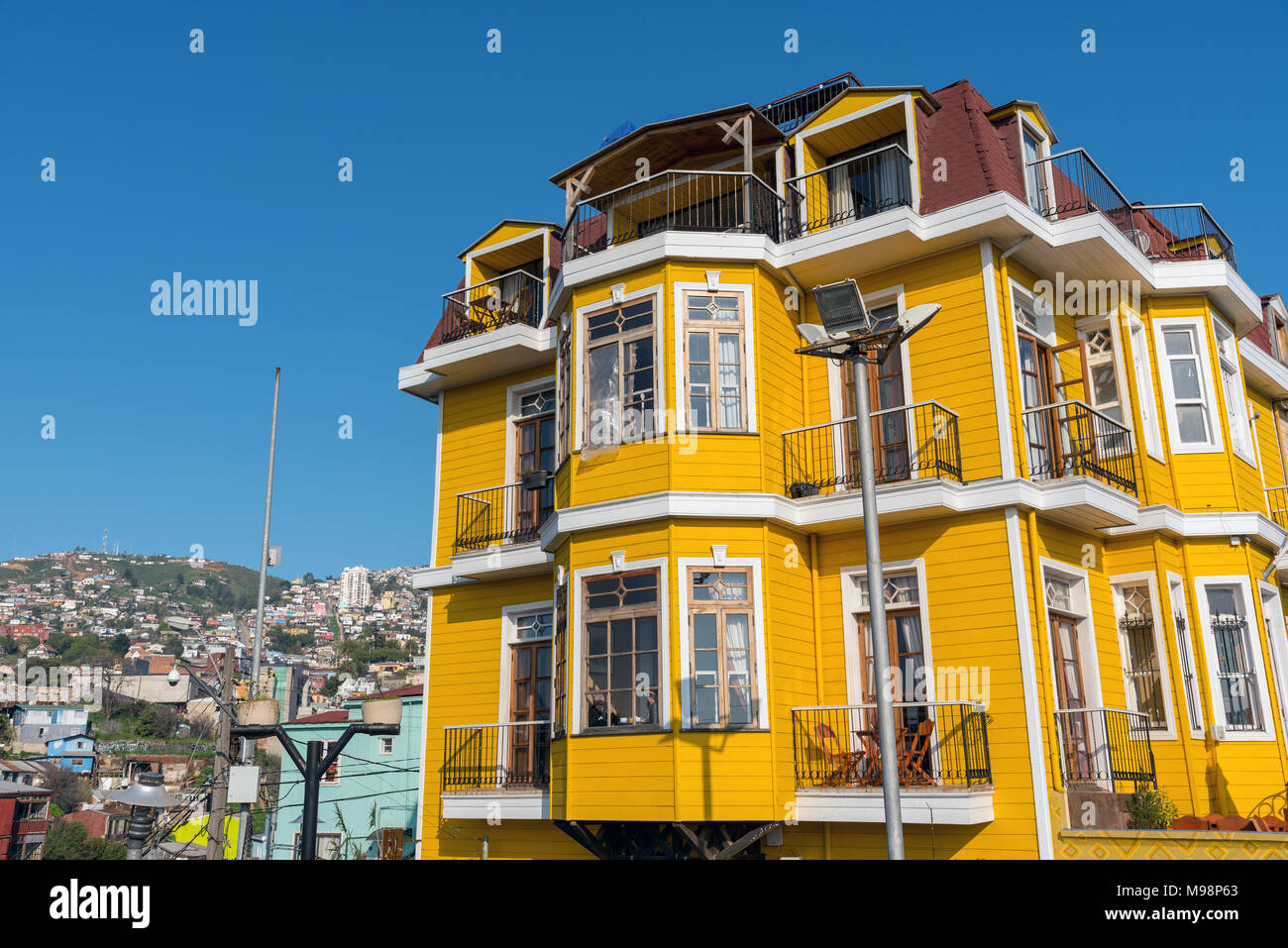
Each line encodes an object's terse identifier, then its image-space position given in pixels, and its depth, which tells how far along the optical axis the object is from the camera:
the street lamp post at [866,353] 8.33
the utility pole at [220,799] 19.70
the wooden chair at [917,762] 12.02
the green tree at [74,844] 48.12
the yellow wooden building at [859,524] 12.45
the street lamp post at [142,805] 9.70
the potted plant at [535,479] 16.53
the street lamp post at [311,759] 9.77
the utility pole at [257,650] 18.83
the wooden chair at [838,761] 12.58
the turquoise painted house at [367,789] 32.38
